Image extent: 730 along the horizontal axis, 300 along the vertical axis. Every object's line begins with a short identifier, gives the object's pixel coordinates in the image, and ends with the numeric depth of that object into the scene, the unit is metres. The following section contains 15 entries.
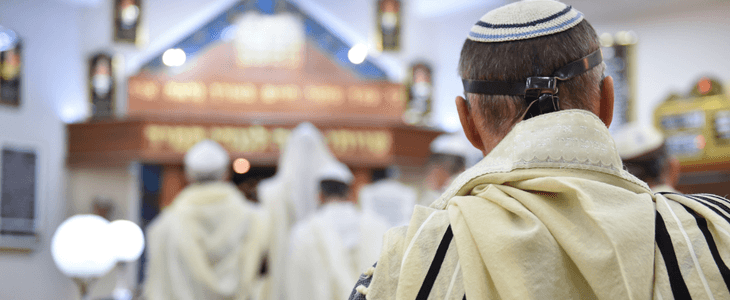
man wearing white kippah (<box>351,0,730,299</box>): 0.95
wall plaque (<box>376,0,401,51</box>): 11.36
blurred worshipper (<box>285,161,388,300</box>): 4.60
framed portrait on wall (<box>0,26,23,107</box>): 8.92
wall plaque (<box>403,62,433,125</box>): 11.37
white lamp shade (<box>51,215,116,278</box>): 3.66
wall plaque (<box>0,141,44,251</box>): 8.78
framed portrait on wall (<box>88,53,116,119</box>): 10.55
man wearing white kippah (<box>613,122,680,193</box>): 3.04
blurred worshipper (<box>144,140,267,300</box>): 5.06
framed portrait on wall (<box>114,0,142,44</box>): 10.70
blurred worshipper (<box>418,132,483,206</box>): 4.24
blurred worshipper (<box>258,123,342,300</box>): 5.48
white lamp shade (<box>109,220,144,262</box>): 5.95
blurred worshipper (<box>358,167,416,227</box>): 5.33
